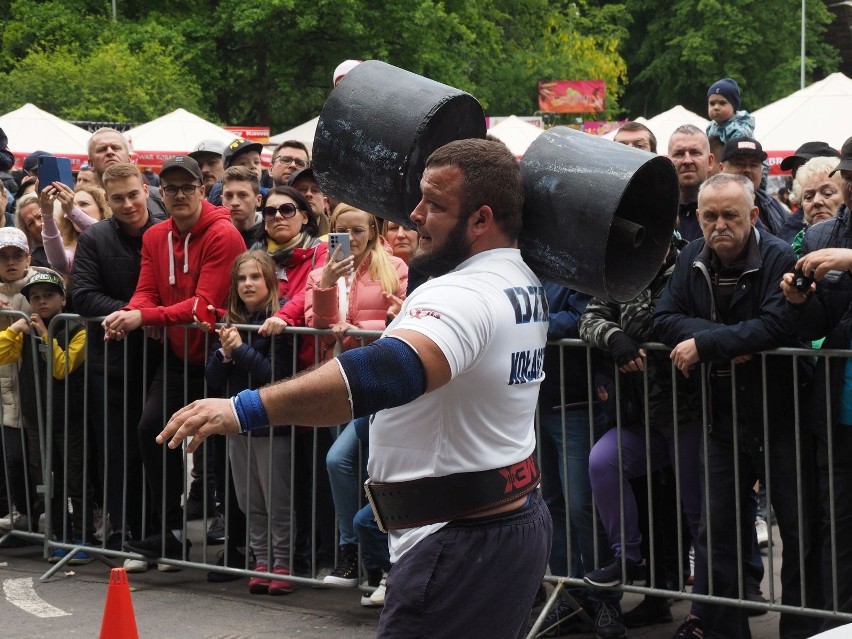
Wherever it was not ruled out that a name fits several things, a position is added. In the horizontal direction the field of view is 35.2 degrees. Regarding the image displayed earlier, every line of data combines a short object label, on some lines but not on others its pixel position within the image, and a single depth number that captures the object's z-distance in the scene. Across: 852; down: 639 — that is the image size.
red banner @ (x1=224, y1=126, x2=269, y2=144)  26.17
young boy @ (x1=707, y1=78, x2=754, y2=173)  8.77
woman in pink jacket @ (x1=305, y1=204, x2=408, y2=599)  6.62
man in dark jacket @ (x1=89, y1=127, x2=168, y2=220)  9.30
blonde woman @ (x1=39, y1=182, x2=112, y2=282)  7.94
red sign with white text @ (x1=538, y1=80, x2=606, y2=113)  41.56
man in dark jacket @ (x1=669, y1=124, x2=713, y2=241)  7.29
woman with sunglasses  7.34
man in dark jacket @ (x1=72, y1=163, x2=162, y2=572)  7.45
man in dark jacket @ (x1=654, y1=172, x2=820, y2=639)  5.65
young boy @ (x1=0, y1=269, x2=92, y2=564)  7.64
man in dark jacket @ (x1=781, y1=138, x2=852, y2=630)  5.59
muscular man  3.52
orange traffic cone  4.88
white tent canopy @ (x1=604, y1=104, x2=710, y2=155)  22.03
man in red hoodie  7.27
